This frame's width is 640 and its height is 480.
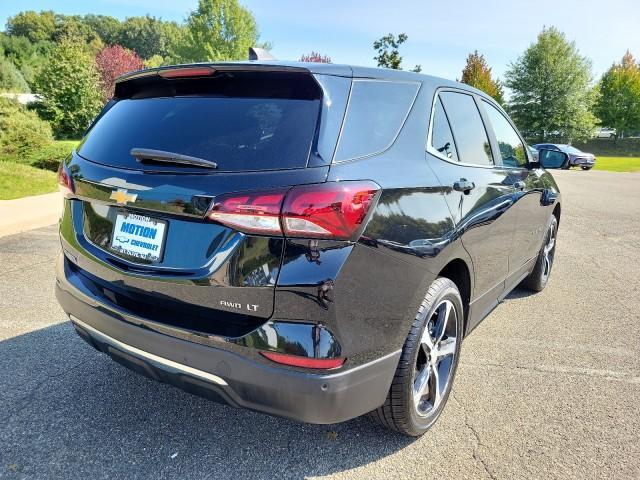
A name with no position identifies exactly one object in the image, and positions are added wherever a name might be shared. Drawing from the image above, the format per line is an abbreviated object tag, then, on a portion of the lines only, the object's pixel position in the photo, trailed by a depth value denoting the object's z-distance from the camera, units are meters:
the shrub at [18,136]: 13.04
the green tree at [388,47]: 28.27
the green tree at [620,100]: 49.69
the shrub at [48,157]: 13.29
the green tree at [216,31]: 38.72
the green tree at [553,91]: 45.50
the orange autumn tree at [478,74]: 46.31
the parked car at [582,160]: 27.80
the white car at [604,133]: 60.76
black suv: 1.78
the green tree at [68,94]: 29.33
